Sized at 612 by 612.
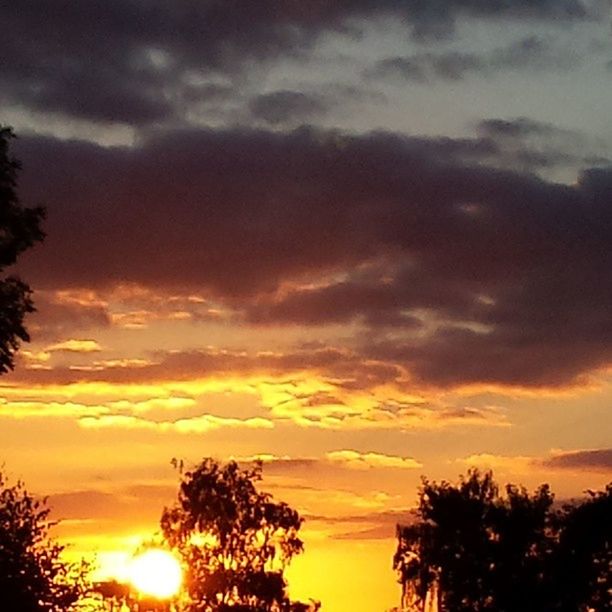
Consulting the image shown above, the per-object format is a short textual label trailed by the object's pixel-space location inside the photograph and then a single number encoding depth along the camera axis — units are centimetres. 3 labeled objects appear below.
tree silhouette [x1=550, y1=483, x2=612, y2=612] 11700
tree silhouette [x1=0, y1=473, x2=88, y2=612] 6550
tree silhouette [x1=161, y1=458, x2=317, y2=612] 12519
